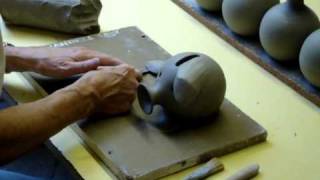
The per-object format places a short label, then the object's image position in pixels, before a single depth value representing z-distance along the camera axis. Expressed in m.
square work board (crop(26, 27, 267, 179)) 0.99
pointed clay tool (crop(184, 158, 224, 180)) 0.98
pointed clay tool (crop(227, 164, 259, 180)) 0.98
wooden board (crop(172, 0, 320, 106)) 1.20
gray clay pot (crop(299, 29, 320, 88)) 1.14
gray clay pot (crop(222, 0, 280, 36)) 1.29
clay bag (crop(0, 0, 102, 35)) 1.33
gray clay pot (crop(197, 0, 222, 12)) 1.41
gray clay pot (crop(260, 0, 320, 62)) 1.21
